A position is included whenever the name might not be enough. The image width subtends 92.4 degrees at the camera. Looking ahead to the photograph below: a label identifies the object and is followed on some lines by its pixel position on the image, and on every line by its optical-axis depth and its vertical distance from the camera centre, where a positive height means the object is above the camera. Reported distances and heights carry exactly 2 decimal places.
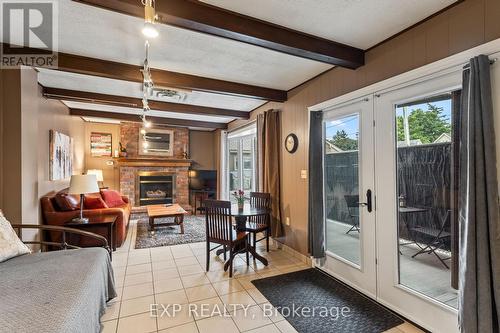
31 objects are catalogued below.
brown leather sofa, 3.63 -0.74
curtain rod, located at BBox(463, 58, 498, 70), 1.63 +0.72
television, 7.55 -0.35
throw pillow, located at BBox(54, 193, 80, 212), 3.90 -0.55
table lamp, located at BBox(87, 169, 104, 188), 6.29 -0.11
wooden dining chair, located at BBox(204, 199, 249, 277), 3.08 -0.80
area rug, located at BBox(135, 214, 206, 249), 4.41 -1.36
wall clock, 3.72 +0.38
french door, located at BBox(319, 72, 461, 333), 1.98 -0.32
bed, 1.24 -0.77
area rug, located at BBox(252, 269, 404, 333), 2.11 -1.40
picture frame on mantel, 7.05 +0.77
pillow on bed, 1.95 -0.63
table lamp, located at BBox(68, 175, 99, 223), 3.47 -0.23
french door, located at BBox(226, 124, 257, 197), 5.78 +0.22
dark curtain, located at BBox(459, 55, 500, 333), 1.56 -0.34
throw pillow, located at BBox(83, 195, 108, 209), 4.56 -0.65
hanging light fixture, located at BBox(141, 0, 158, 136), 1.38 +0.89
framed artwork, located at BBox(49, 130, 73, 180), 4.00 +0.26
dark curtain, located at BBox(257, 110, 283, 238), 4.07 +0.09
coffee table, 4.83 -0.91
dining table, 3.28 -0.66
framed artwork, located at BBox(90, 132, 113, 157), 6.68 +0.70
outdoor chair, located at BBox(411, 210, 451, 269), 2.00 -0.61
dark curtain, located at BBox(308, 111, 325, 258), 3.18 -0.29
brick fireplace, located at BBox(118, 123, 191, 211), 6.82 +0.00
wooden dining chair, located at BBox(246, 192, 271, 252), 3.58 -0.85
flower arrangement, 3.67 -0.48
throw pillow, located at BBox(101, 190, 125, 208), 5.28 -0.67
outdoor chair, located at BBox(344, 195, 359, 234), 2.79 -0.51
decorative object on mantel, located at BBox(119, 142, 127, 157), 6.69 +0.50
